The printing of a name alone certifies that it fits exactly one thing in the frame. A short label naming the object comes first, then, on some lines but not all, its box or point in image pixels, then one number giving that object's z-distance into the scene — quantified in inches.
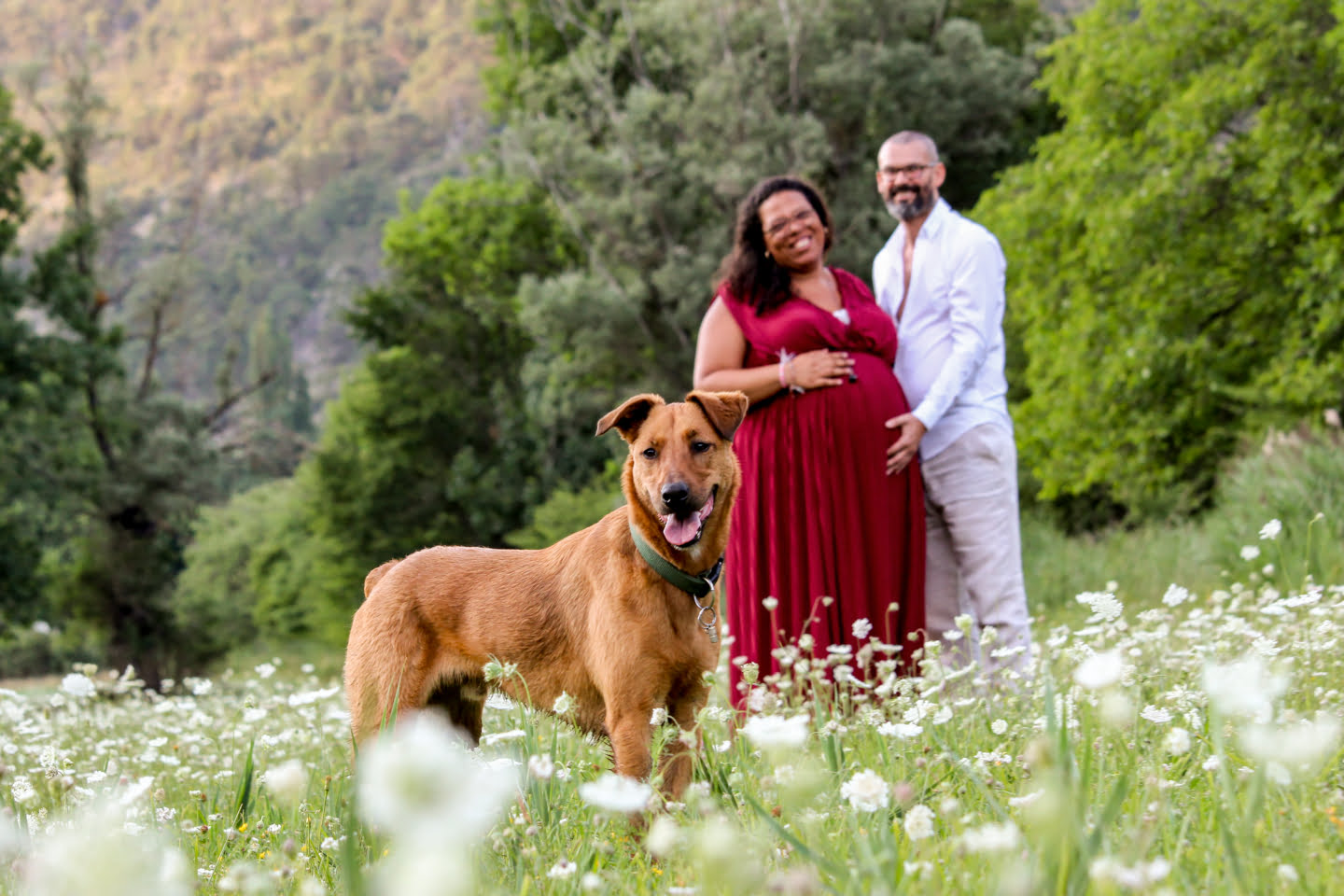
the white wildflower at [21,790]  249.4
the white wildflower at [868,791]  170.4
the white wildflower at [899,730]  248.6
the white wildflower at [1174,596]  271.2
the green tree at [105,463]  1029.8
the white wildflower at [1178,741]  185.6
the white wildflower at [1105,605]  258.4
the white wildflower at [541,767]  194.3
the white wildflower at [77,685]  286.6
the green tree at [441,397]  1209.4
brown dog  268.4
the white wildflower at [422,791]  98.3
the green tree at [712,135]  880.3
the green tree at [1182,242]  512.2
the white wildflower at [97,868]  93.2
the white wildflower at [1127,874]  137.4
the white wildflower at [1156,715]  249.7
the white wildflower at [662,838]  147.7
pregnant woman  299.3
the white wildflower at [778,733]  152.8
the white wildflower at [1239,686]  147.3
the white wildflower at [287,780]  158.3
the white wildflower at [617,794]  146.9
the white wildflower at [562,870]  188.8
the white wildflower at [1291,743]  139.3
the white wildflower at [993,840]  137.9
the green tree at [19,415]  906.7
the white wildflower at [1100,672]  150.3
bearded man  303.7
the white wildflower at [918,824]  165.7
